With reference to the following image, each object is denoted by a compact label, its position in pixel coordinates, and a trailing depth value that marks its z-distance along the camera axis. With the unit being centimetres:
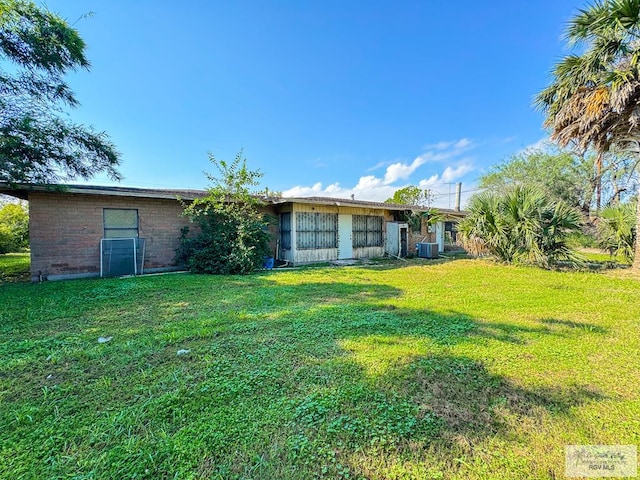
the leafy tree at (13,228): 1441
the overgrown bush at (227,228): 820
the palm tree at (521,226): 785
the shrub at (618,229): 834
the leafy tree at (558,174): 1662
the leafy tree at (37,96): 555
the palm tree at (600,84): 607
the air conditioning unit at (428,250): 1259
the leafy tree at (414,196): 3136
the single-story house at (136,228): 705
